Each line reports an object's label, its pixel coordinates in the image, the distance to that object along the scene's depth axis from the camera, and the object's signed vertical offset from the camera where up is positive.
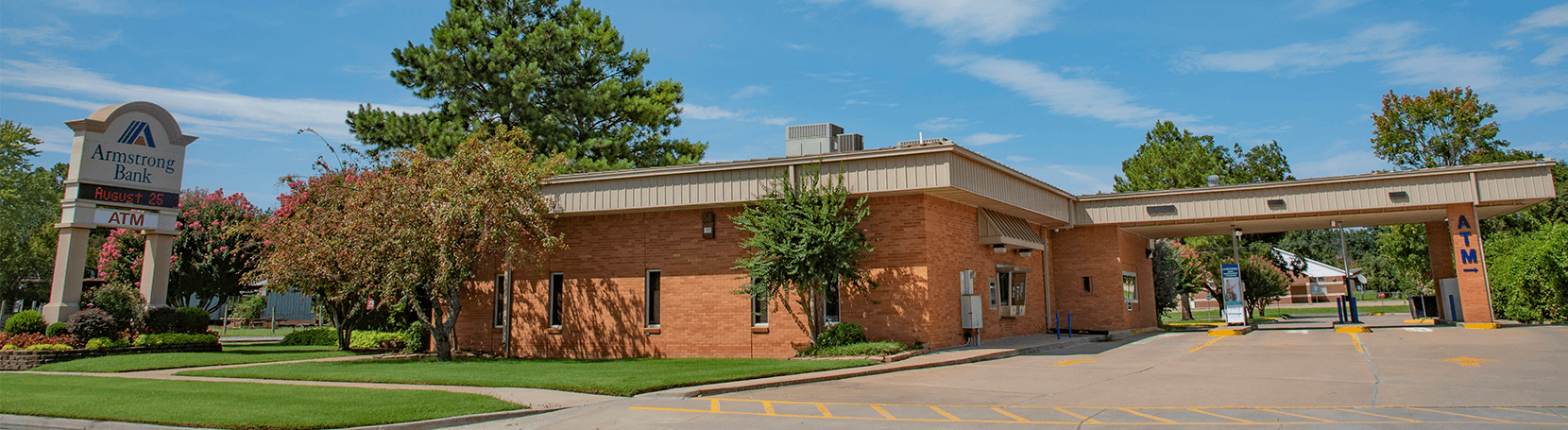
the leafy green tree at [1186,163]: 52.12 +10.01
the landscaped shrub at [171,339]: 22.80 -0.14
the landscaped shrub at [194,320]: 24.75 +0.39
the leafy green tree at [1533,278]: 25.75 +1.08
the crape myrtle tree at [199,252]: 31.64 +2.98
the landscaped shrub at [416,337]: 23.84 -0.19
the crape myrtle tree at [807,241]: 18.05 +1.75
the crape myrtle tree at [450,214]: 18.72 +2.53
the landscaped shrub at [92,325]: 21.62 +0.26
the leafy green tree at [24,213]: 48.69 +7.13
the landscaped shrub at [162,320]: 24.14 +0.39
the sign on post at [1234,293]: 26.41 +0.76
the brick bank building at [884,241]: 19.14 +2.03
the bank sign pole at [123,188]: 23.31 +4.12
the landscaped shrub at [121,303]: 23.20 +0.85
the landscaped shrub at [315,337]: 30.28 -0.18
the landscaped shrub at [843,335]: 18.64 -0.25
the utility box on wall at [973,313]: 20.06 +0.21
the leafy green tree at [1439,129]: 46.69 +10.16
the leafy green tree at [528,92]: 36.78 +10.34
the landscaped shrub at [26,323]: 21.09 +0.32
